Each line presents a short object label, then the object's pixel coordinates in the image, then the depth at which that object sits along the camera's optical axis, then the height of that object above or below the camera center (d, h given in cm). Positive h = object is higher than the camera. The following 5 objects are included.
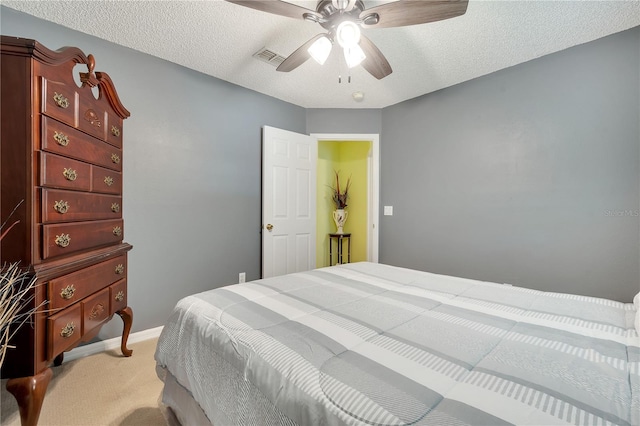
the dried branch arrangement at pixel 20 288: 112 -36
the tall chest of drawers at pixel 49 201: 116 +3
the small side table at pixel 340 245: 434 -61
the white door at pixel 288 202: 315 +8
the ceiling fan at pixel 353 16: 136 +102
